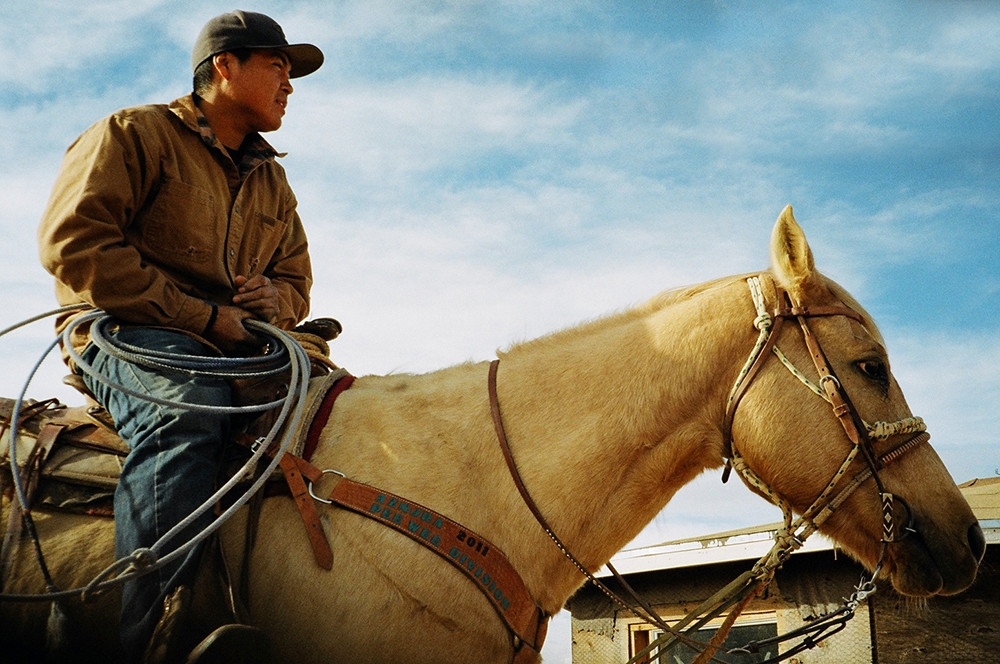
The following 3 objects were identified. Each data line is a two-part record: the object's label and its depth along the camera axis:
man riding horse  3.07
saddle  3.29
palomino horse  3.09
